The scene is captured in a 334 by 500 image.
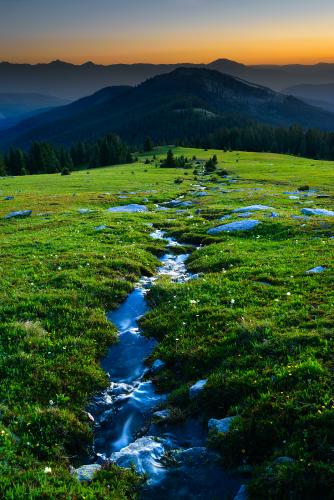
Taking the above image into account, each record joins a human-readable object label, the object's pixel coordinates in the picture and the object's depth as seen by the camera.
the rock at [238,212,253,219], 32.02
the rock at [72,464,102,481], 8.79
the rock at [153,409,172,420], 10.70
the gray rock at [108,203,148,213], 39.04
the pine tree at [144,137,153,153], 149.56
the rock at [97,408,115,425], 11.04
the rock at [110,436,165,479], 9.07
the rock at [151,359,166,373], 13.02
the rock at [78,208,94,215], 38.70
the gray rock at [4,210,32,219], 39.28
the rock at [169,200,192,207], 42.40
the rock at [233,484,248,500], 8.11
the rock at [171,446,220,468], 9.21
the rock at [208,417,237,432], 9.68
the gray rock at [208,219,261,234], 28.70
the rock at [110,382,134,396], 12.22
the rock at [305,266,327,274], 18.05
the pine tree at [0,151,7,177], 115.47
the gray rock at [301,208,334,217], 32.47
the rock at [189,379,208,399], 11.12
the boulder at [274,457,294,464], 8.25
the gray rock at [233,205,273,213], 34.35
